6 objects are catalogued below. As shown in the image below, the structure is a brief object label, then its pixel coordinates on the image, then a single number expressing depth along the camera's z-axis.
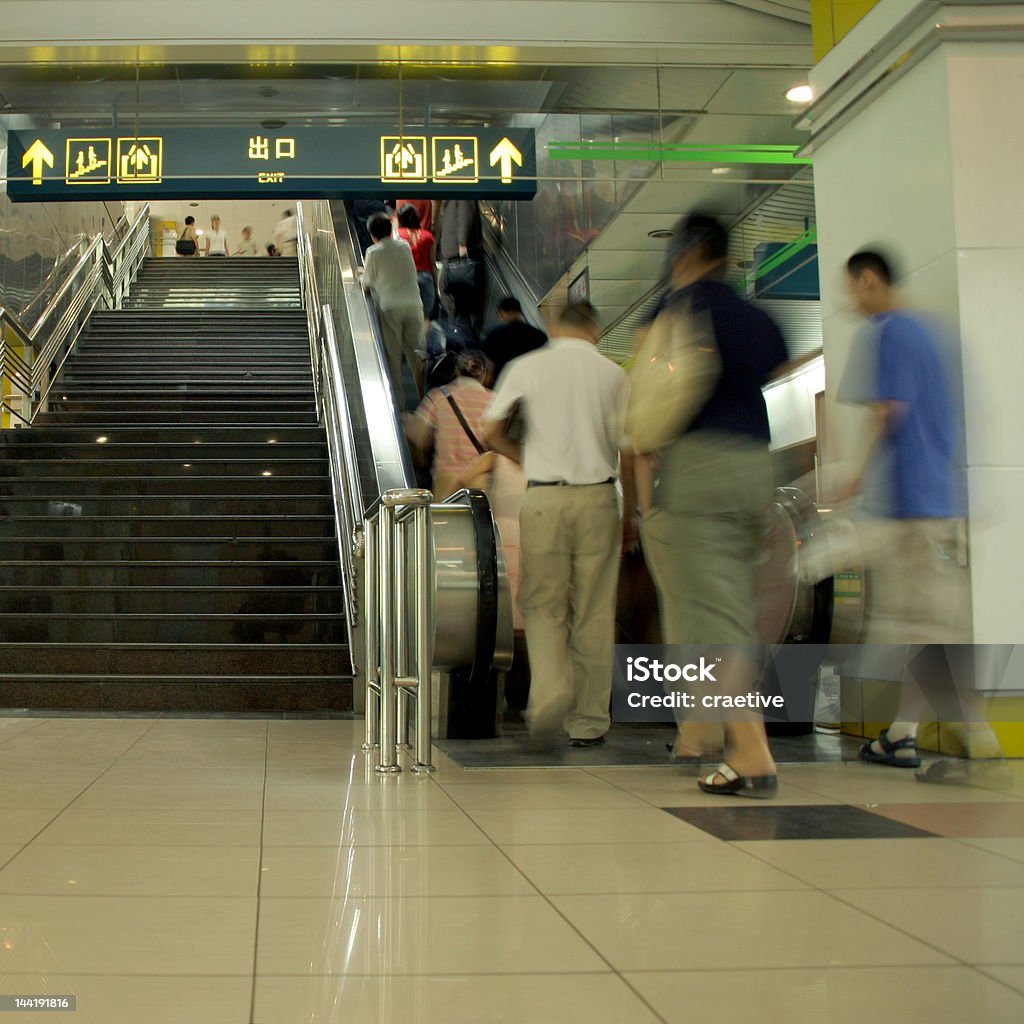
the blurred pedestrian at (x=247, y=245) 25.45
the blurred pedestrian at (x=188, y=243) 24.61
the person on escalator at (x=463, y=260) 12.80
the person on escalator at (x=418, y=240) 12.15
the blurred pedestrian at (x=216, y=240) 25.08
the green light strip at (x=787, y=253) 11.88
